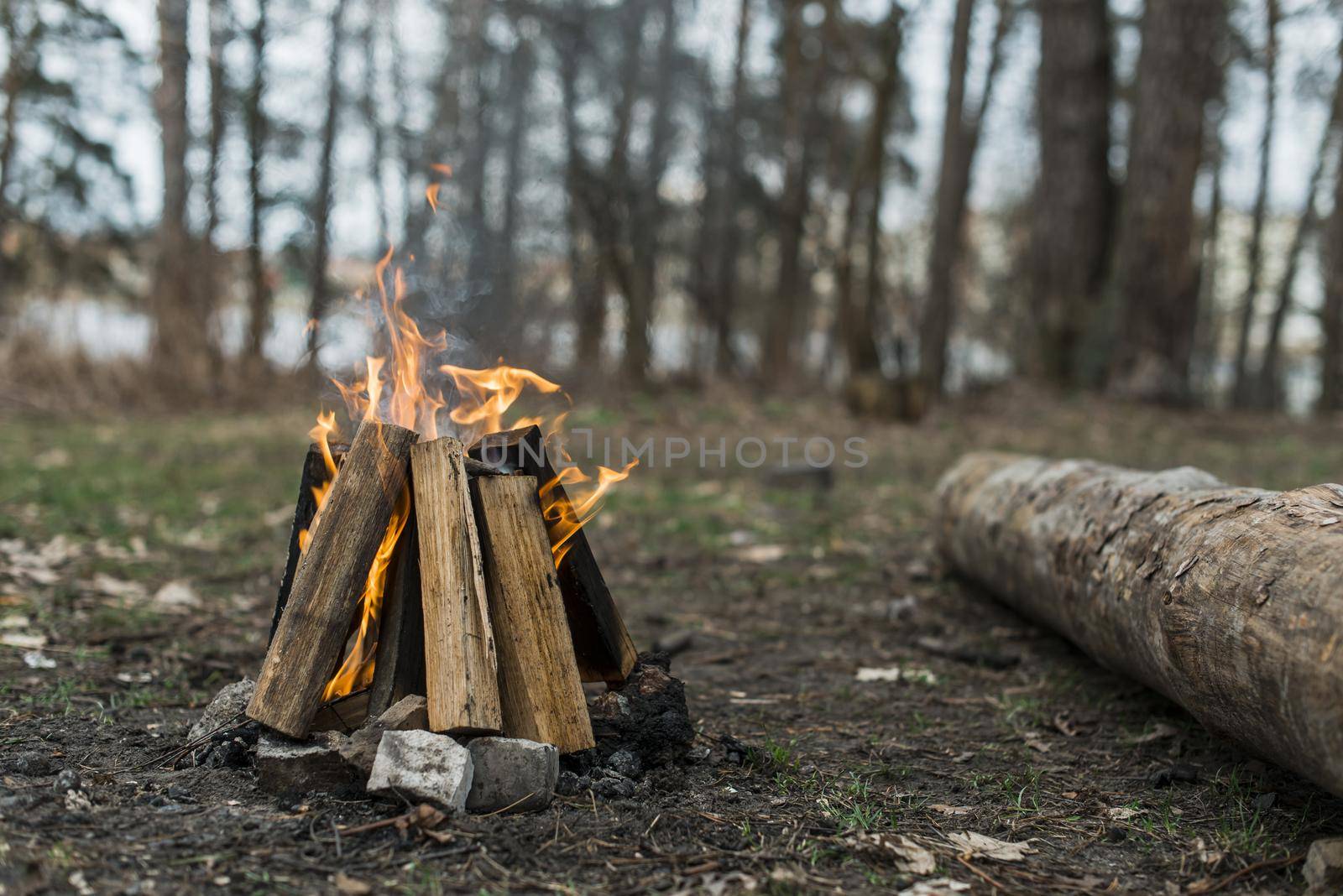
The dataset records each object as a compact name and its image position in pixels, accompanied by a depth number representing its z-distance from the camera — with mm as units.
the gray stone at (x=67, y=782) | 2406
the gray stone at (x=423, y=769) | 2377
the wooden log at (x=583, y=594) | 2910
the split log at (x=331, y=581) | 2600
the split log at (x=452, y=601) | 2494
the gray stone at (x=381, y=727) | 2471
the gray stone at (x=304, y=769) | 2502
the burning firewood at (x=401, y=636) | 2791
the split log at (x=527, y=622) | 2680
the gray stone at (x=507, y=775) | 2477
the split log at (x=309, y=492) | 2973
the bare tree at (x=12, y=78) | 13914
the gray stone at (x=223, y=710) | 2811
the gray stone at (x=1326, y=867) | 2160
